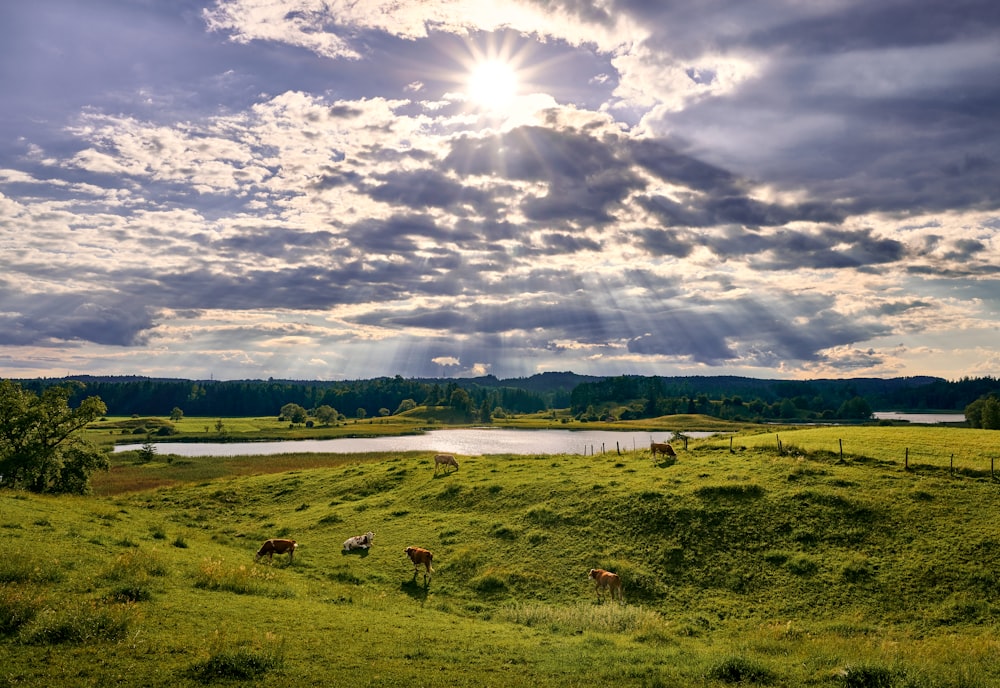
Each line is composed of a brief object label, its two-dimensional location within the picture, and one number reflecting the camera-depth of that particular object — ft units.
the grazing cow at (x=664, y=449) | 144.46
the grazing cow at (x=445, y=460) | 167.32
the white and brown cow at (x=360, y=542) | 103.09
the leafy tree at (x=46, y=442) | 149.18
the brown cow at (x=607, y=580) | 79.61
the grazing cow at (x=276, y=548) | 90.68
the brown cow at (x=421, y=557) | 90.79
